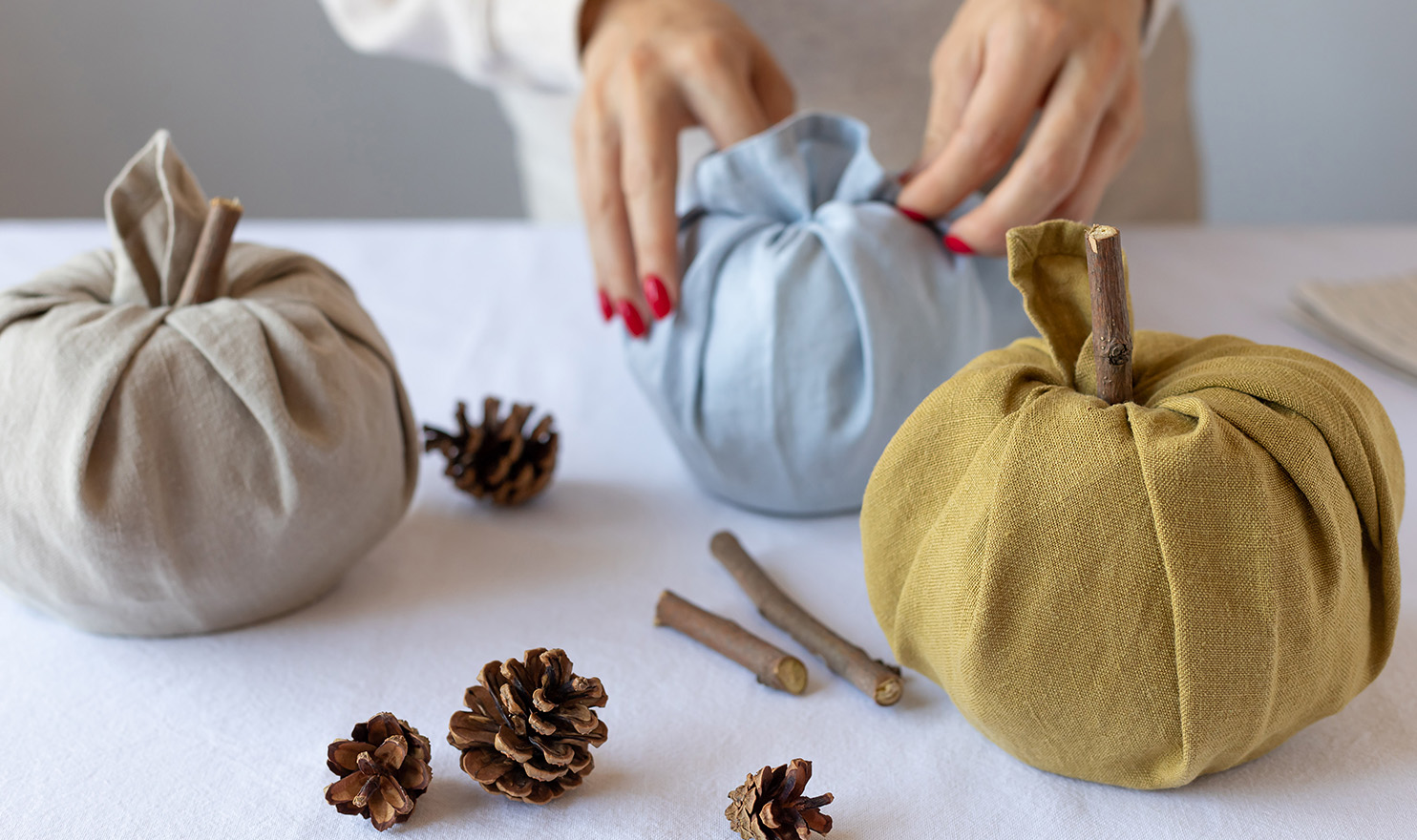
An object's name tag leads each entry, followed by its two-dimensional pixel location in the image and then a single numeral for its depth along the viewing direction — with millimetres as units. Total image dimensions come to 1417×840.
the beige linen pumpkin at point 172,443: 572
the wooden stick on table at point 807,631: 555
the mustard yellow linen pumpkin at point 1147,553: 449
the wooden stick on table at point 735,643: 568
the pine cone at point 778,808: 460
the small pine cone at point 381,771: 480
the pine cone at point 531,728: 491
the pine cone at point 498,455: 754
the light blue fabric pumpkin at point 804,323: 684
